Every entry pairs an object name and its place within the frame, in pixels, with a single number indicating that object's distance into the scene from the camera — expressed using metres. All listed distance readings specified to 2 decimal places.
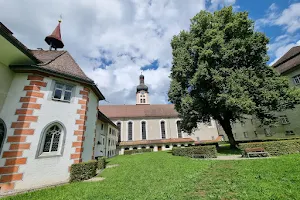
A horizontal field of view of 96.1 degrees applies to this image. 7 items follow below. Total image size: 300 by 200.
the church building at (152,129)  35.44
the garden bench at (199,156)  14.39
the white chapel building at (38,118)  6.95
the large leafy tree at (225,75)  14.30
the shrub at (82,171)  7.95
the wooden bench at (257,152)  11.39
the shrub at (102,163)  11.98
